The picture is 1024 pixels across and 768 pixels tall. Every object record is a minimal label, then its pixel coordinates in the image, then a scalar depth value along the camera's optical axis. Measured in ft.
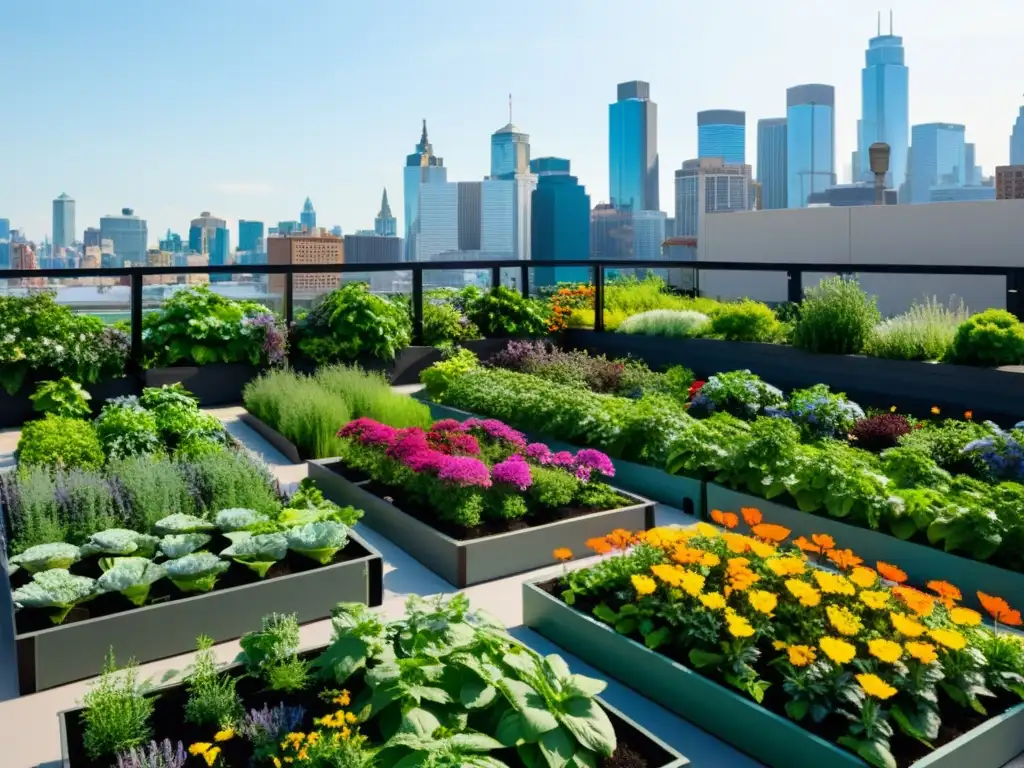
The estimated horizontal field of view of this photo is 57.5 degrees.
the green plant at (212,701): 8.34
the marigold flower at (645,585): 9.63
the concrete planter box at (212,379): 26.78
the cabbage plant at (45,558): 11.41
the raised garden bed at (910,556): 11.82
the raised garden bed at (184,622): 10.05
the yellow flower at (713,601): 9.12
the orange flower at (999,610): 9.32
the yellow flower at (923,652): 8.14
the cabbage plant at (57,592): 10.28
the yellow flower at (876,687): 7.74
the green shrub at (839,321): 24.36
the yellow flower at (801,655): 8.25
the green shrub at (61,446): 16.69
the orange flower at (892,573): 9.76
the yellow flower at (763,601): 9.01
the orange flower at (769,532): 10.49
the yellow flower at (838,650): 8.13
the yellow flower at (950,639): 8.37
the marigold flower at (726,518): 11.27
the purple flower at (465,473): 13.73
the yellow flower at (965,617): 8.66
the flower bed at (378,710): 7.36
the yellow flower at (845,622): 8.57
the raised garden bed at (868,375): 20.83
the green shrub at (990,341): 21.22
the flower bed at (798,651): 8.15
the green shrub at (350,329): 29.09
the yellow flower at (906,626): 8.33
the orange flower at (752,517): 11.21
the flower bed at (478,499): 13.42
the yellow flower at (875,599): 8.93
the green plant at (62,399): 23.16
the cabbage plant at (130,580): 10.73
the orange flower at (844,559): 9.98
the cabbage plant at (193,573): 11.10
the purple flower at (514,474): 13.88
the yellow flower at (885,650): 8.04
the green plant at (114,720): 7.89
